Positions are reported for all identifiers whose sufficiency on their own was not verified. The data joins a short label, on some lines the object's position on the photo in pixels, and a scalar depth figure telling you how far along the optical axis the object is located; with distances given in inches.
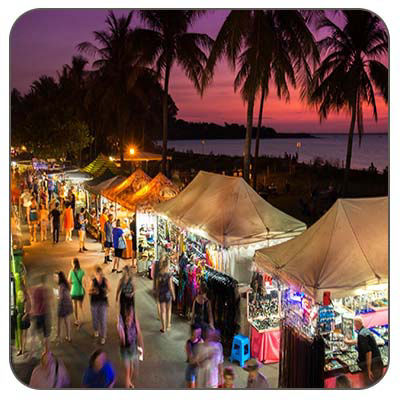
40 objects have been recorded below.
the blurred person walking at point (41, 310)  278.8
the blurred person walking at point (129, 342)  255.0
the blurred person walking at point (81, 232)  531.5
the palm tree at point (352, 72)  634.8
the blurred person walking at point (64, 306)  296.4
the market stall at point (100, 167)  722.2
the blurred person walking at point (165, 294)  320.8
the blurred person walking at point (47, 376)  213.0
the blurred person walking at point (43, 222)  592.4
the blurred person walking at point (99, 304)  298.5
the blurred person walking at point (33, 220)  588.9
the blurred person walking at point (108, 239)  481.7
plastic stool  275.4
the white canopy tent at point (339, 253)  222.8
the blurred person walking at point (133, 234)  490.0
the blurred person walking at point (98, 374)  207.8
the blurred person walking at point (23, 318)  279.4
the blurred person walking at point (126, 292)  285.4
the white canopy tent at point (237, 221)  328.2
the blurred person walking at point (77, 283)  312.7
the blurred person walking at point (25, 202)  657.0
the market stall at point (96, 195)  607.2
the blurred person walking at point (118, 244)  452.4
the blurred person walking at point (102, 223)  543.9
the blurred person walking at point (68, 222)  583.5
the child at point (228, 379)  207.6
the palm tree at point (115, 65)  1099.3
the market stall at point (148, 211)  458.3
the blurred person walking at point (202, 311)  283.7
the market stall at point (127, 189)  508.7
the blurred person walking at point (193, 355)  229.6
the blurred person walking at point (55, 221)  564.0
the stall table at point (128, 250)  505.6
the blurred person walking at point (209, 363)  221.1
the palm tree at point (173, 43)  691.4
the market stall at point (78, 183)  724.7
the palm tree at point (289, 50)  519.5
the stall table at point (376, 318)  259.2
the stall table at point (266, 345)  277.9
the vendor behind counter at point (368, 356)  226.7
